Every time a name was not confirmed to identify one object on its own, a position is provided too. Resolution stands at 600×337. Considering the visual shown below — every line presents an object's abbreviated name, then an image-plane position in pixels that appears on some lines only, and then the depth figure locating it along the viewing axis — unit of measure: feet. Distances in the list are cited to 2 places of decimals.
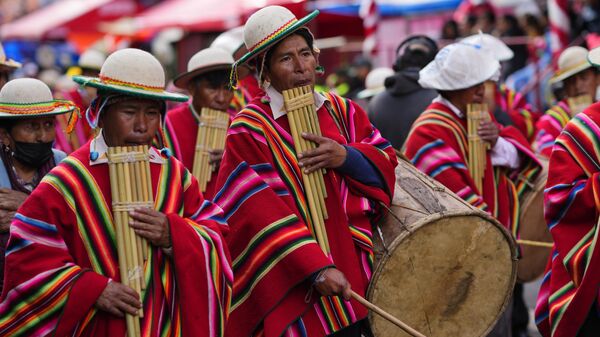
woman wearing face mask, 31.96
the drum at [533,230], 41.04
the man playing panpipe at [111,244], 24.41
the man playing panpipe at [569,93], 48.62
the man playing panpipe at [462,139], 37.47
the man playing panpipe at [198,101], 42.96
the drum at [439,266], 29.30
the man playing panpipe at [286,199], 28.07
